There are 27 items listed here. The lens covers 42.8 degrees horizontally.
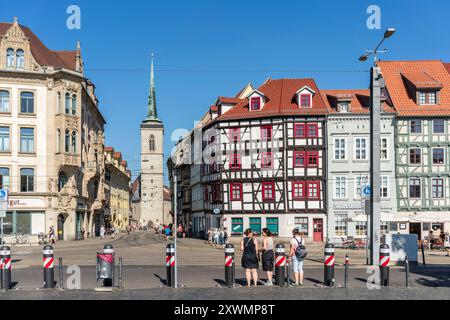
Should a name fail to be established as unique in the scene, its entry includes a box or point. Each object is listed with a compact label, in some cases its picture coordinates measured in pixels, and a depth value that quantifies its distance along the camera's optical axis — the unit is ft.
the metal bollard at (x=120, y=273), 51.05
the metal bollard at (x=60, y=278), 52.00
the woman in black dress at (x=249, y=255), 52.65
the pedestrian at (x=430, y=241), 123.24
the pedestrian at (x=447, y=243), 108.26
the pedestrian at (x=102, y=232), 198.98
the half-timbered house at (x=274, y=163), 153.99
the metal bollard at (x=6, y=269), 51.80
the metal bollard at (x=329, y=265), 53.36
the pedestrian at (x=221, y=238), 141.38
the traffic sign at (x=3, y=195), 69.26
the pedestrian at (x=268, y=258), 54.03
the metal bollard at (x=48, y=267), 51.70
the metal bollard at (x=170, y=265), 53.11
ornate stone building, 160.04
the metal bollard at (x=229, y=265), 52.80
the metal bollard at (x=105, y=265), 50.60
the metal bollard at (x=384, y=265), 53.16
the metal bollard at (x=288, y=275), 52.20
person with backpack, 54.08
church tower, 420.77
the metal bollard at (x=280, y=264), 52.37
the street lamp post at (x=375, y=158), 70.95
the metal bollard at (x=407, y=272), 53.42
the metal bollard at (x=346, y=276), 52.16
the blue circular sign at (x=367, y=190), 80.74
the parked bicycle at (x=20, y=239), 154.30
